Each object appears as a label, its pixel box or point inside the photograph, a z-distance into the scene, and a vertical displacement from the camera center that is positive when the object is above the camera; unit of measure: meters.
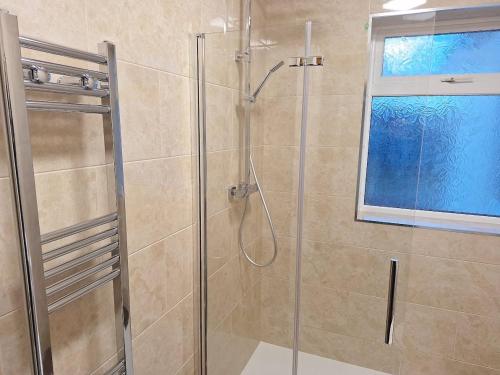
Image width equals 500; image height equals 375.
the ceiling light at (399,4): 1.61 +0.62
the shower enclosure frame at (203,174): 1.39 -0.20
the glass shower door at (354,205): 1.61 -0.38
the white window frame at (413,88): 1.70 +0.25
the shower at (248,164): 1.57 -0.17
